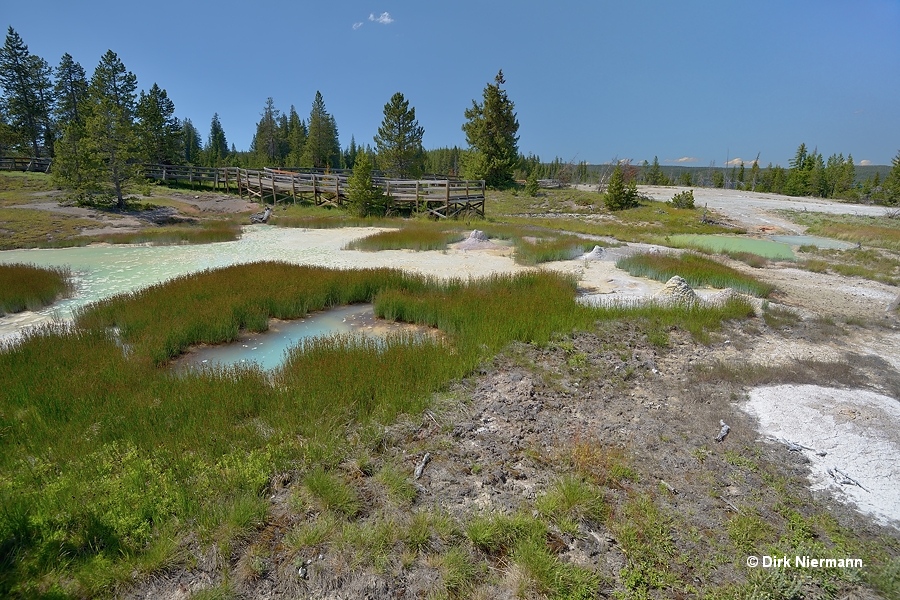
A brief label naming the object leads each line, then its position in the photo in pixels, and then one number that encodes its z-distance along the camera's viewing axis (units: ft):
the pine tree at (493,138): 147.23
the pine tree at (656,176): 282.17
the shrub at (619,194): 118.62
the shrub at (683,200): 126.48
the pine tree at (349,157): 288.92
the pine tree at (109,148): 80.69
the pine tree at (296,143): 194.59
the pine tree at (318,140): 178.60
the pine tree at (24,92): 134.41
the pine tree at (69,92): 147.13
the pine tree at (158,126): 131.44
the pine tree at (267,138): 197.06
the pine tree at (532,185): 138.77
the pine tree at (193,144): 231.91
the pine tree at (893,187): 164.44
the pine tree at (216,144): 203.92
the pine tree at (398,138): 138.21
